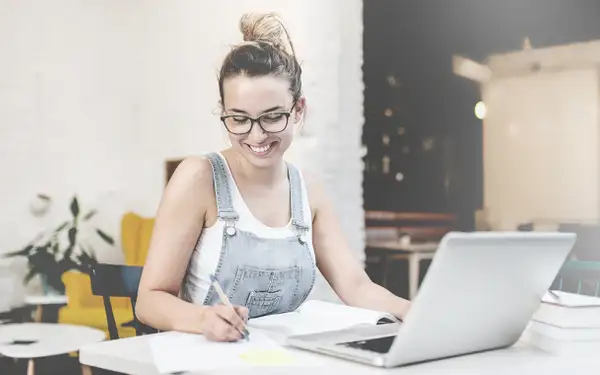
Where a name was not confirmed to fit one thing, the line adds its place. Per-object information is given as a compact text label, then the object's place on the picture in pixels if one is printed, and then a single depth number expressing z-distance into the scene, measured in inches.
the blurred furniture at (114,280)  69.8
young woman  57.1
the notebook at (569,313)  41.7
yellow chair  122.7
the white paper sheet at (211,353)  35.8
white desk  35.2
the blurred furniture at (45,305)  116.8
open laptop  34.1
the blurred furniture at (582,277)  87.4
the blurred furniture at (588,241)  86.7
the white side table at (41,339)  103.9
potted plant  117.8
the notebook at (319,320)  47.1
